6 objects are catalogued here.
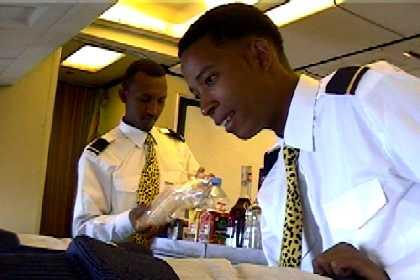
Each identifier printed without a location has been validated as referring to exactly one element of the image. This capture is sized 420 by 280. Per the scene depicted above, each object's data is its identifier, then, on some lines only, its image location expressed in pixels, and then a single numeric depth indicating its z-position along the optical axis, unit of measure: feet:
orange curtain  10.71
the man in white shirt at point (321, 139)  2.47
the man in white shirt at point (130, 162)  6.41
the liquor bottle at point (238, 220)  5.40
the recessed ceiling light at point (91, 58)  10.51
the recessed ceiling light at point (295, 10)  8.08
